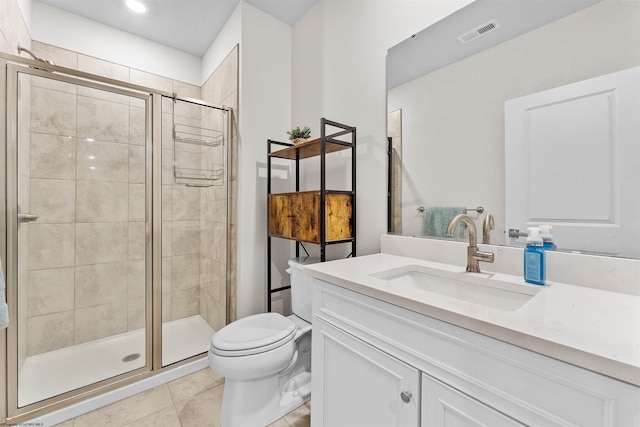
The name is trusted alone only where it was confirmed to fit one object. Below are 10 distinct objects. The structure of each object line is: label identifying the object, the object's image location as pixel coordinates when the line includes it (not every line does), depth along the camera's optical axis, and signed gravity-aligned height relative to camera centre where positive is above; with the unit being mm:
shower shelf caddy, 2043 +494
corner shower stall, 1406 -79
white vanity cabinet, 460 -364
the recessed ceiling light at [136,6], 1831 +1448
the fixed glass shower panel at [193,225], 1957 -83
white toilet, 1230 -729
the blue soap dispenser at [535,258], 811 -134
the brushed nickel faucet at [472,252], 935 -134
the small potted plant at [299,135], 1686 +497
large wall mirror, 781 +338
